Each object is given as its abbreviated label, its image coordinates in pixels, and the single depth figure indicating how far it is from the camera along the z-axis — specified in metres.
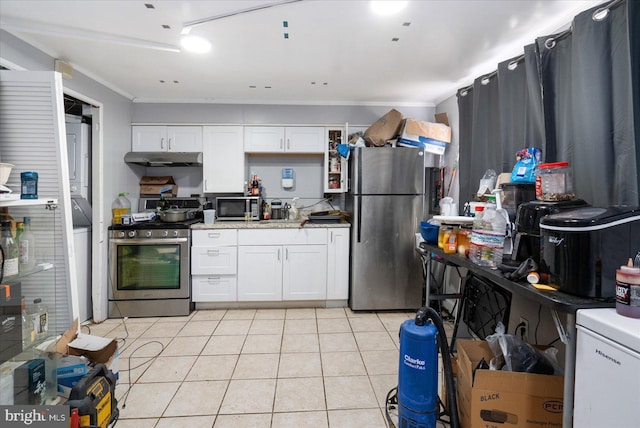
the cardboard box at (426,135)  3.38
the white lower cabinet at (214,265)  3.40
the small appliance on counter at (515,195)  1.78
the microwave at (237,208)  3.71
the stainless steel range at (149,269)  3.27
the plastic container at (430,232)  2.26
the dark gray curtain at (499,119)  2.01
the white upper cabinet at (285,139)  3.79
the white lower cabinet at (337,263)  3.51
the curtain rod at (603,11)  1.50
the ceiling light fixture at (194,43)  2.16
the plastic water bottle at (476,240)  1.70
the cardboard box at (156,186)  3.85
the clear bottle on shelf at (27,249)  1.81
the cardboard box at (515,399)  1.35
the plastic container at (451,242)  1.97
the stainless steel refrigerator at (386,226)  3.33
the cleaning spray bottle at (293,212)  3.83
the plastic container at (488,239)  1.64
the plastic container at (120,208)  3.35
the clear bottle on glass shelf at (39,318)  1.84
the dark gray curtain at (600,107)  1.45
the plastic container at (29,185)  1.74
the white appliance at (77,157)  3.12
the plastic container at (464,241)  1.88
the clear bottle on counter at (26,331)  1.74
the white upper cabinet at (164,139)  3.74
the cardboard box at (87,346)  1.96
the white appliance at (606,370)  0.92
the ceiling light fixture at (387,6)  1.81
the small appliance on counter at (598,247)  1.15
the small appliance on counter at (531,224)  1.44
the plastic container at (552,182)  1.59
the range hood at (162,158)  3.54
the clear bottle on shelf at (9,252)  1.69
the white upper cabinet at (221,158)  3.75
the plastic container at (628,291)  1.02
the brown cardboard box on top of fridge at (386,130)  3.40
